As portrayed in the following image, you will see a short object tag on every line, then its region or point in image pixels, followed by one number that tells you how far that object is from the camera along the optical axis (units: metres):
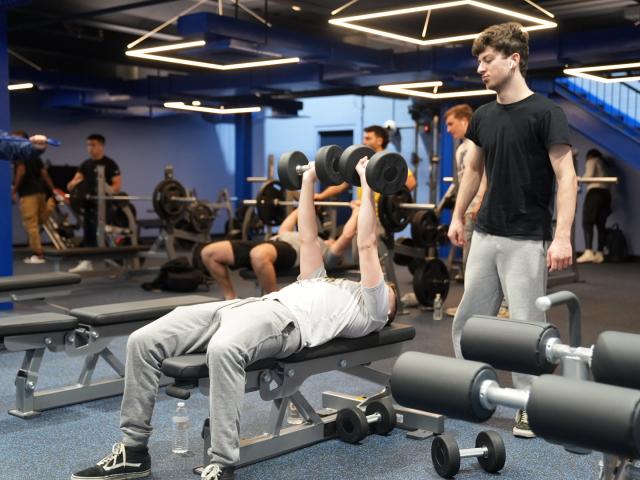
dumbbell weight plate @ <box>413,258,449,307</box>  5.84
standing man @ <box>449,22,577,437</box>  2.73
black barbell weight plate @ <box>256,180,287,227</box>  6.67
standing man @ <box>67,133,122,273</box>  7.66
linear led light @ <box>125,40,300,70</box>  6.55
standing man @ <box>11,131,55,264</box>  8.52
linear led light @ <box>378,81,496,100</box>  8.48
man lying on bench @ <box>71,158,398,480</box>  2.42
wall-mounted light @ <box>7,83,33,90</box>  8.87
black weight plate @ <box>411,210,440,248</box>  6.05
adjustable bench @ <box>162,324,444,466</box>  2.53
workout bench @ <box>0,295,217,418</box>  3.12
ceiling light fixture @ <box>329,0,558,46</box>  5.15
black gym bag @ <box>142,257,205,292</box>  6.81
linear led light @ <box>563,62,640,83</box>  6.82
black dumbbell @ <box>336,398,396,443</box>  2.91
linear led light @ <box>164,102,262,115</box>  10.22
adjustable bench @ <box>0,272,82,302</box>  4.18
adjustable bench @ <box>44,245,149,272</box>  6.68
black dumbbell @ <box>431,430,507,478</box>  2.57
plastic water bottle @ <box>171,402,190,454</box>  2.84
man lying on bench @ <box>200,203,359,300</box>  5.00
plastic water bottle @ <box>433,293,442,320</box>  5.55
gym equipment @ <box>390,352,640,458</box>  1.10
